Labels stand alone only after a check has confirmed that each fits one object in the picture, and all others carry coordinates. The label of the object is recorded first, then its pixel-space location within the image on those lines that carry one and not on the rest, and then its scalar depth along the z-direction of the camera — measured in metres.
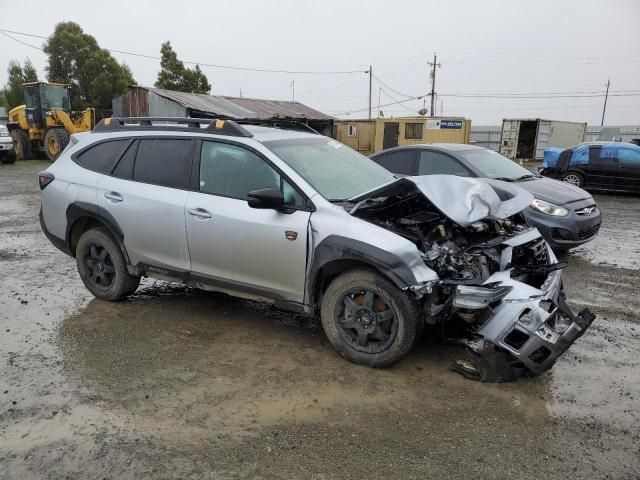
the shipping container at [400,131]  27.77
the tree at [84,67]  38.09
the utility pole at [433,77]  53.97
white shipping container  28.42
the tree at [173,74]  39.28
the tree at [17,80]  40.03
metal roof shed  26.47
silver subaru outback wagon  3.49
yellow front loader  21.55
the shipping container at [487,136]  33.38
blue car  13.49
